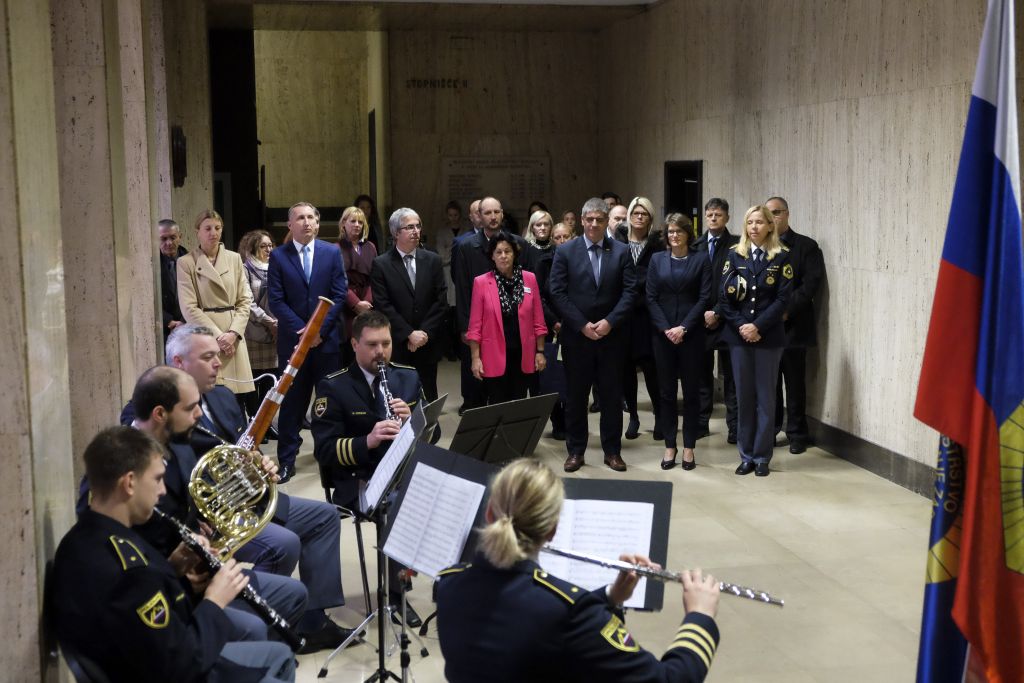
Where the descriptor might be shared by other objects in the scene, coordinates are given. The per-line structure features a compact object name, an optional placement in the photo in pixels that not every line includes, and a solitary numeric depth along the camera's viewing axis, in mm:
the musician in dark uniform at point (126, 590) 3016
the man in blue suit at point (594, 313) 7707
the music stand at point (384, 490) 4246
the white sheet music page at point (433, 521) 3652
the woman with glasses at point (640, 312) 8500
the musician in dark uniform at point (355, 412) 5148
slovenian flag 3336
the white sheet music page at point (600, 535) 3346
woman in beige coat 7602
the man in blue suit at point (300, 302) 7652
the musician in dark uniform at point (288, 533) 4609
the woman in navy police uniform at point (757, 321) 7621
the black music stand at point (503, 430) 4598
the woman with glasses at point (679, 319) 7859
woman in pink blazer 7656
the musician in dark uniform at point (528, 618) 2707
